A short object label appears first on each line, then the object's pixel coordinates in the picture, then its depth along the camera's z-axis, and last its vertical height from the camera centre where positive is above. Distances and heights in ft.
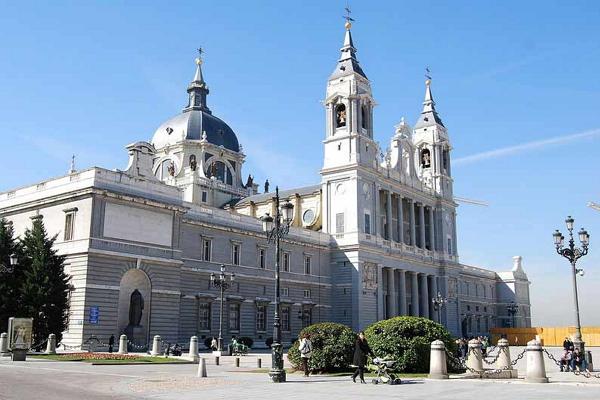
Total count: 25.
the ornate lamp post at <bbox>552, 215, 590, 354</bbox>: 103.55 +13.53
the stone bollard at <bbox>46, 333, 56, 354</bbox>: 117.50 -3.39
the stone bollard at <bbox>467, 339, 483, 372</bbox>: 78.84 -3.50
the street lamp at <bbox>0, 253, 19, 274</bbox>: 108.47 +10.18
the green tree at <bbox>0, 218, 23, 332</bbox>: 122.62 +8.43
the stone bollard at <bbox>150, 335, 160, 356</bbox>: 121.80 -3.59
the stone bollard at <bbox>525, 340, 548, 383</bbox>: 71.77 -3.84
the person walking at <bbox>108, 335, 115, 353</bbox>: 128.19 -3.26
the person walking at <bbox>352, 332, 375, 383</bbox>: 73.05 -3.12
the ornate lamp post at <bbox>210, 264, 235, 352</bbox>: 132.53 +9.51
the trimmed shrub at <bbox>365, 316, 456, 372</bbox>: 85.40 -1.69
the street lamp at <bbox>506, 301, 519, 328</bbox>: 326.03 +9.82
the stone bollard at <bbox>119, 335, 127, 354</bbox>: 121.09 -3.40
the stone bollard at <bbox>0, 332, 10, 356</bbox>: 111.04 -2.92
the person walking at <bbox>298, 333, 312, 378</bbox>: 81.61 -2.88
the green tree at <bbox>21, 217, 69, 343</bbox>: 122.11 +7.20
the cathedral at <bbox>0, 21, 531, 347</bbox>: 137.08 +25.17
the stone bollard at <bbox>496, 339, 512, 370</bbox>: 82.94 -3.39
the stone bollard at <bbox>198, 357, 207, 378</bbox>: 79.00 -5.19
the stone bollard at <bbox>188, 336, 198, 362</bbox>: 113.29 -3.84
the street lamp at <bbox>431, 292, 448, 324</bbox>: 204.50 +8.13
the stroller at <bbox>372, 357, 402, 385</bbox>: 70.33 -5.03
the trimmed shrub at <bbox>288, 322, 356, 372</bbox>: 85.76 -2.61
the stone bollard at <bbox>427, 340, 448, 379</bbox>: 75.41 -3.83
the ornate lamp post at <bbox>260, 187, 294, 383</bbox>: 74.02 +1.31
